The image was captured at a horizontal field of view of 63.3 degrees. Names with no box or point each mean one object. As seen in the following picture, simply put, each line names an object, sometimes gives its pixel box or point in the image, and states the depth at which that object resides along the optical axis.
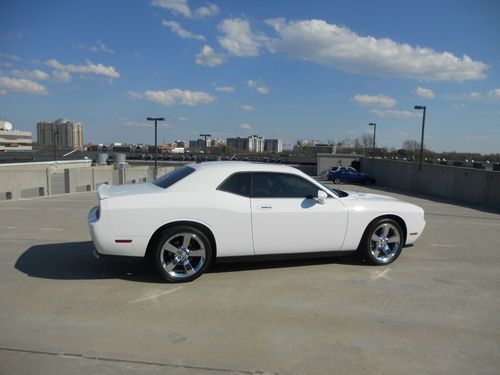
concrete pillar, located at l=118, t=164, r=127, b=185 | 24.33
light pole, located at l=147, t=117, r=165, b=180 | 32.78
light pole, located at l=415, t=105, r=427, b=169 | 26.95
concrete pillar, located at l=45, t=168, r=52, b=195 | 18.42
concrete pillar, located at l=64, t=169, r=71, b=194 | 19.94
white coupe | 4.70
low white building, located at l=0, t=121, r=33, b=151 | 103.25
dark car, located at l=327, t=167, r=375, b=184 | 35.22
